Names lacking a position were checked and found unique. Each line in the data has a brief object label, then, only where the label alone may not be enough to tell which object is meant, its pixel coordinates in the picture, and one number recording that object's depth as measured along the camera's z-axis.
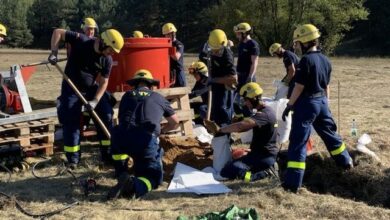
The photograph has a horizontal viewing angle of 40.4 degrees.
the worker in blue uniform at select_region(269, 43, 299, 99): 8.92
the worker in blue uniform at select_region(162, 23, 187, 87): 9.85
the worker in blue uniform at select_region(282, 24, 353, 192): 5.79
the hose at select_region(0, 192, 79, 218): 5.14
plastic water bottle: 8.40
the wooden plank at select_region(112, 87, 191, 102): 7.66
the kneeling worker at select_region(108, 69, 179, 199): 5.66
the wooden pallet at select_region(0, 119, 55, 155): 7.22
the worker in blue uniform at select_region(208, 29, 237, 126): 7.80
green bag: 4.60
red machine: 7.75
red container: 7.78
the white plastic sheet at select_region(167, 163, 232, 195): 5.91
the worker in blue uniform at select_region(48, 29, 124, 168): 6.69
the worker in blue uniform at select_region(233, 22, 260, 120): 8.59
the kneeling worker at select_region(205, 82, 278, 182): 6.17
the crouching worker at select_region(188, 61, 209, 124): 8.91
